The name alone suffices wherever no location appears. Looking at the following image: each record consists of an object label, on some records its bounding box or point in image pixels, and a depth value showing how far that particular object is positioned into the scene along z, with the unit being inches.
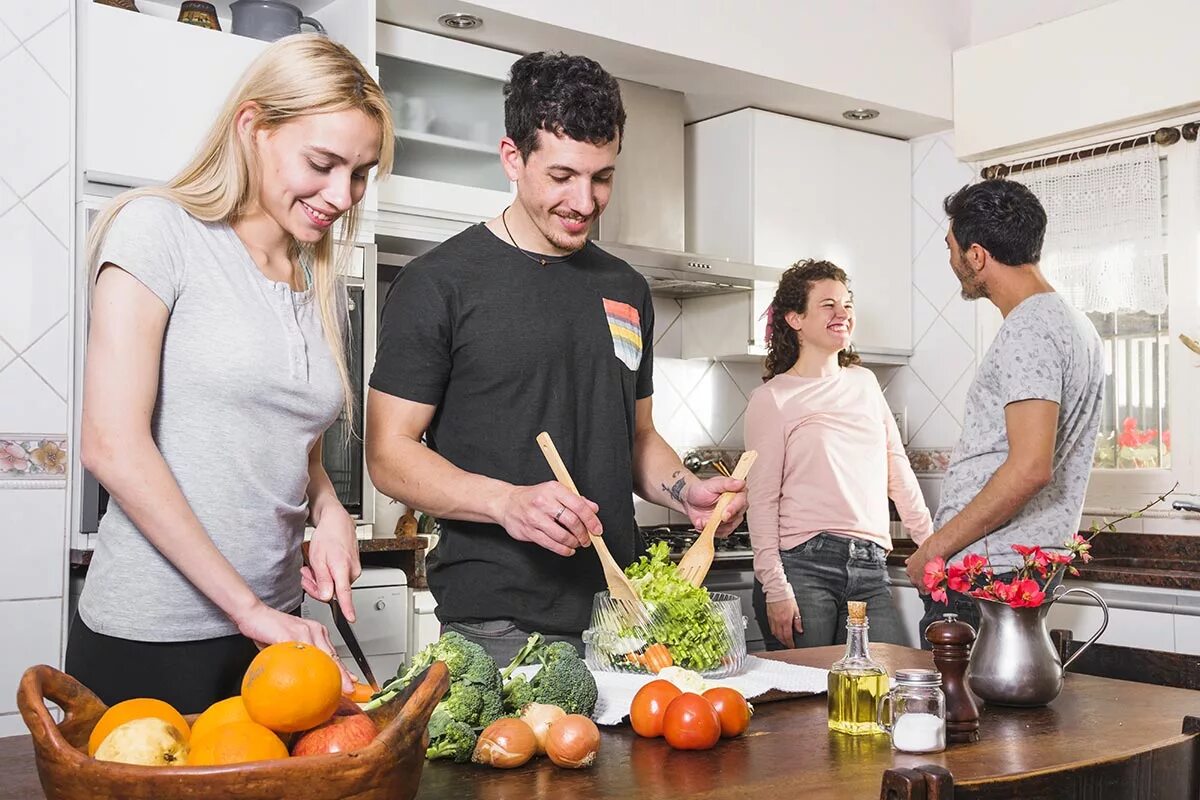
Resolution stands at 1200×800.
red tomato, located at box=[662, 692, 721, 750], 45.7
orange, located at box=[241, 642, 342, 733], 32.9
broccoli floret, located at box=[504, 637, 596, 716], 46.3
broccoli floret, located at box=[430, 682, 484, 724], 43.4
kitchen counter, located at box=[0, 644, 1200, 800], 40.6
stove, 136.3
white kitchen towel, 51.1
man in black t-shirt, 64.1
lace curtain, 141.9
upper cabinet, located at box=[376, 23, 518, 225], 121.0
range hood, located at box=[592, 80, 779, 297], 140.3
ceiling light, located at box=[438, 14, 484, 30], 121.7
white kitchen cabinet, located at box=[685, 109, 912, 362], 152.8
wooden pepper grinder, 49.8
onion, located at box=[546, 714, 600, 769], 42.6
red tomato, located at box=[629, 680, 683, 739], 47.8
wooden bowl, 29.3
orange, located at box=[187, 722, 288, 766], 31.2
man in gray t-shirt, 87.9
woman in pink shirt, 114.4
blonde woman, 48.8
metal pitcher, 56.1
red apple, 33.2
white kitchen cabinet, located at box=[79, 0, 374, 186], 98.4
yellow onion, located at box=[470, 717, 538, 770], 42.6
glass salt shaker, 46.9
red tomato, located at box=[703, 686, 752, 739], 47.9
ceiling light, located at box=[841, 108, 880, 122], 156.4
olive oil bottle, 50.2
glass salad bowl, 56.3
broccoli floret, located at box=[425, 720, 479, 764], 42.9
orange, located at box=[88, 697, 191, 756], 33.4
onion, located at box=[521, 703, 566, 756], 43.9
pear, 31.5
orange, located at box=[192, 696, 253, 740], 33.4
